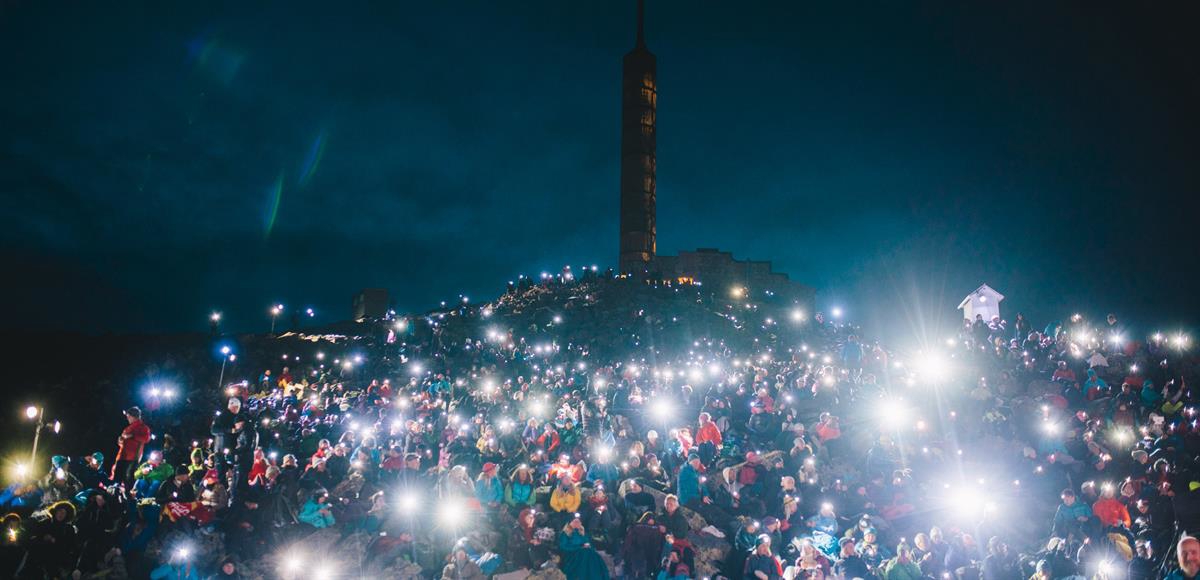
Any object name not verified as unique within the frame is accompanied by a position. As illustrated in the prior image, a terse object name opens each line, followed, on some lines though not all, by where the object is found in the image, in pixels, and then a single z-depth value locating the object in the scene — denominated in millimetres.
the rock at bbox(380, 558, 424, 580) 10391
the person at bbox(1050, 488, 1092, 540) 9977
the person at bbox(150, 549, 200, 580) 9359
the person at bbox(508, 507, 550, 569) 10859
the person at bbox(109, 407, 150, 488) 12766
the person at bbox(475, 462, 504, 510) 12242
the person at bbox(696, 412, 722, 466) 14227
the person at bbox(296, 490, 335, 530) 11391
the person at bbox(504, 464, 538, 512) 12258
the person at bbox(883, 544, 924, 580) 9688
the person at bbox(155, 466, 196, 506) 10898
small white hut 34531
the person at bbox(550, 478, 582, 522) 11711
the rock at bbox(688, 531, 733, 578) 10672
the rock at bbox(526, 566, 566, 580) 10203
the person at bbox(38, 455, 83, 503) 11041
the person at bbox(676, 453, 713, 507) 12586
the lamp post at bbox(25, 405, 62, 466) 16969
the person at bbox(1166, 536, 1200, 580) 5195
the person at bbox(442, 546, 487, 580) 9938
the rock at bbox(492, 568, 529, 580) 10352
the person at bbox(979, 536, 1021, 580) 9766
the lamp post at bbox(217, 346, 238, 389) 27150
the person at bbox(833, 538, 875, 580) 10023
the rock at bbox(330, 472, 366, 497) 12475
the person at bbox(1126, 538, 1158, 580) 8922
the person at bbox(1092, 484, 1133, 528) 10375
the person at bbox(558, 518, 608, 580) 10078
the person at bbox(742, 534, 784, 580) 9656
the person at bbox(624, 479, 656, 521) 11788
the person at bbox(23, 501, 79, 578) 9250
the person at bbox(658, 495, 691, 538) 10859
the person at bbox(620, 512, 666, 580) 10336
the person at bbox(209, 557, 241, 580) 9678
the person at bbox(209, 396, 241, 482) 12375
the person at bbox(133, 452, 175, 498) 11617
